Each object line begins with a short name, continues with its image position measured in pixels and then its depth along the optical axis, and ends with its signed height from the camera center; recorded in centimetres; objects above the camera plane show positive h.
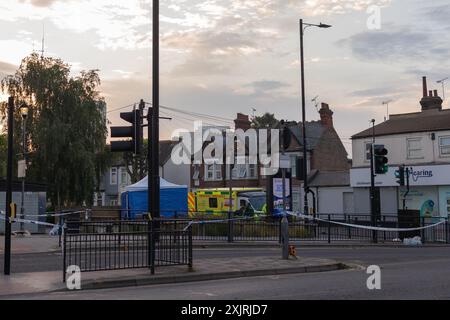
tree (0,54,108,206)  4356 +527
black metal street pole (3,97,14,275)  1259 +6
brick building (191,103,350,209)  5194 +305
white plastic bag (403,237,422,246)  2477 -209
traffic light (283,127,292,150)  1834 +180
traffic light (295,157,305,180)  2742 +113
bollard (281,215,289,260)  1501 -124
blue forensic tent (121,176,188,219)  3466 -11
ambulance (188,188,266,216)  4100 -36
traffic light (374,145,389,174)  2398 +131
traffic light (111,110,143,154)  1321 +142
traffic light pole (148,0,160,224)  1336 +114
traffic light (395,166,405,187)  2625 +75
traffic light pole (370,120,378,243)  2428 -18
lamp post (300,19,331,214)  3227 +707
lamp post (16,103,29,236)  2568 -8
